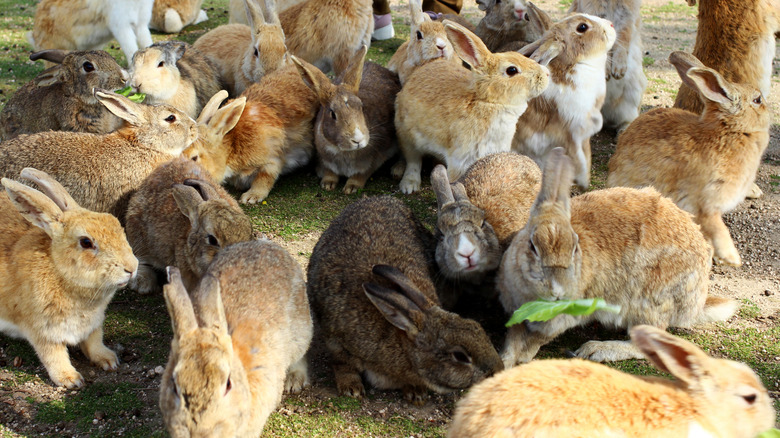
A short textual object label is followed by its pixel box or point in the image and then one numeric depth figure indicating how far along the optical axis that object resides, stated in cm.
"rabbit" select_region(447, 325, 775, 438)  271
